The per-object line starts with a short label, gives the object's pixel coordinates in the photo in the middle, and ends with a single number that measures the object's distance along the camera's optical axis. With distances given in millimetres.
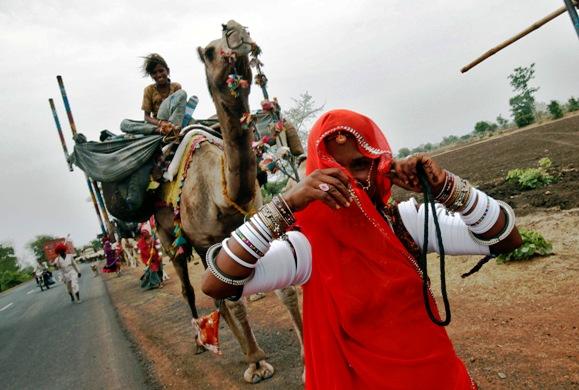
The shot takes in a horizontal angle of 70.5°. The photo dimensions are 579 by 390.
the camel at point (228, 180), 2783
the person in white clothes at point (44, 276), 27922
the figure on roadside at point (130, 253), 23838
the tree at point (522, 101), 40438
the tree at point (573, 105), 36656
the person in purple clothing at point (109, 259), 12773
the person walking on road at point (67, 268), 15172
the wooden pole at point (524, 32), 2488
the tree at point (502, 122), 58188
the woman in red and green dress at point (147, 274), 13138
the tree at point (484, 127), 57000
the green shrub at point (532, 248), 5215
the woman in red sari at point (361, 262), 1500
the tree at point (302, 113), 32250
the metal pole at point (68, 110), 6715
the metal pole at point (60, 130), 7684
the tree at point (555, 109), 33344
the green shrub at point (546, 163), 10844
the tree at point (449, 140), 80438
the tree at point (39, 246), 92125
